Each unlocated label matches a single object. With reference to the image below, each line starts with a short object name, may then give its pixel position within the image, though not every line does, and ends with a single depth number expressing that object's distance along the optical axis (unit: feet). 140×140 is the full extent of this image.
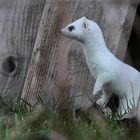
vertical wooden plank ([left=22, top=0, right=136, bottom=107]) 23.58
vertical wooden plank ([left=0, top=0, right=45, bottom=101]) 25.39
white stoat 21.56
